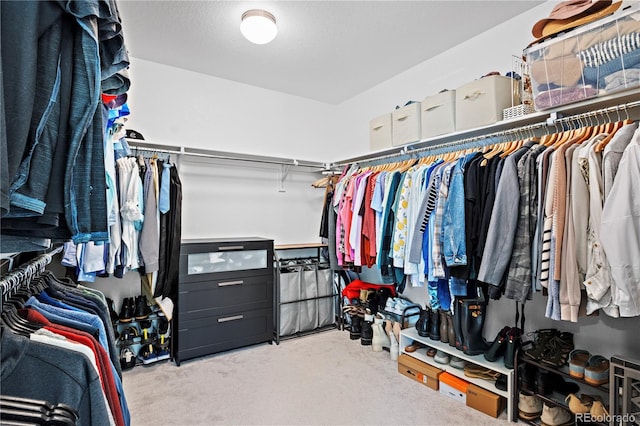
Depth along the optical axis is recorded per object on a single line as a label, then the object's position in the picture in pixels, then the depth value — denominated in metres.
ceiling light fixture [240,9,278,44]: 2.23
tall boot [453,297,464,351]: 2.35
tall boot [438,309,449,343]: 2.51
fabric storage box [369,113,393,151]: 2.86
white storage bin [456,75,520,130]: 2.10
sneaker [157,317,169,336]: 2.86
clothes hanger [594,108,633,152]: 1.51
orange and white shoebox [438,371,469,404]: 2.18
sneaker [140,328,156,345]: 2.80
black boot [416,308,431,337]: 2.64
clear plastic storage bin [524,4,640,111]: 1.48
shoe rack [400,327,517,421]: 1.99
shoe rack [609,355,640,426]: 1.51
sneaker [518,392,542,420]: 1.93
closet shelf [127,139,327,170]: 2.82
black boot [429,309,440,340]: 2.57
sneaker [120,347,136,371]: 2.66
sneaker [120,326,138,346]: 2.70
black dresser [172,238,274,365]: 2.81
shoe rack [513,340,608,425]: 1.82
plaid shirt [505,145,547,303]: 1.64
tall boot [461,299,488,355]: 2.27
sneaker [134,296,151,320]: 2.80
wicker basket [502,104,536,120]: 1.97
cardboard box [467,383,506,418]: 2.03
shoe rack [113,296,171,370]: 2.73
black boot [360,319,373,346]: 3.16
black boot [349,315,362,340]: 3.32
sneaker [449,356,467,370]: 2.33
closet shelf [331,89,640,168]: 1.59
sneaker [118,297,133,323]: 2.75
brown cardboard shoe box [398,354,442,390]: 2.37
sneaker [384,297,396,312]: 3.11
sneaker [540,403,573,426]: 1.83
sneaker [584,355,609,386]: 1.67
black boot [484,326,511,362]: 2.14
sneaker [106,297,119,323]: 2.78
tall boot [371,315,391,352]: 3.04
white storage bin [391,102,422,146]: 2.61
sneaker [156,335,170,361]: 2.81
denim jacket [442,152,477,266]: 1.89
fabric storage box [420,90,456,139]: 2.37
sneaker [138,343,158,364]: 2.77
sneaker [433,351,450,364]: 2.42
